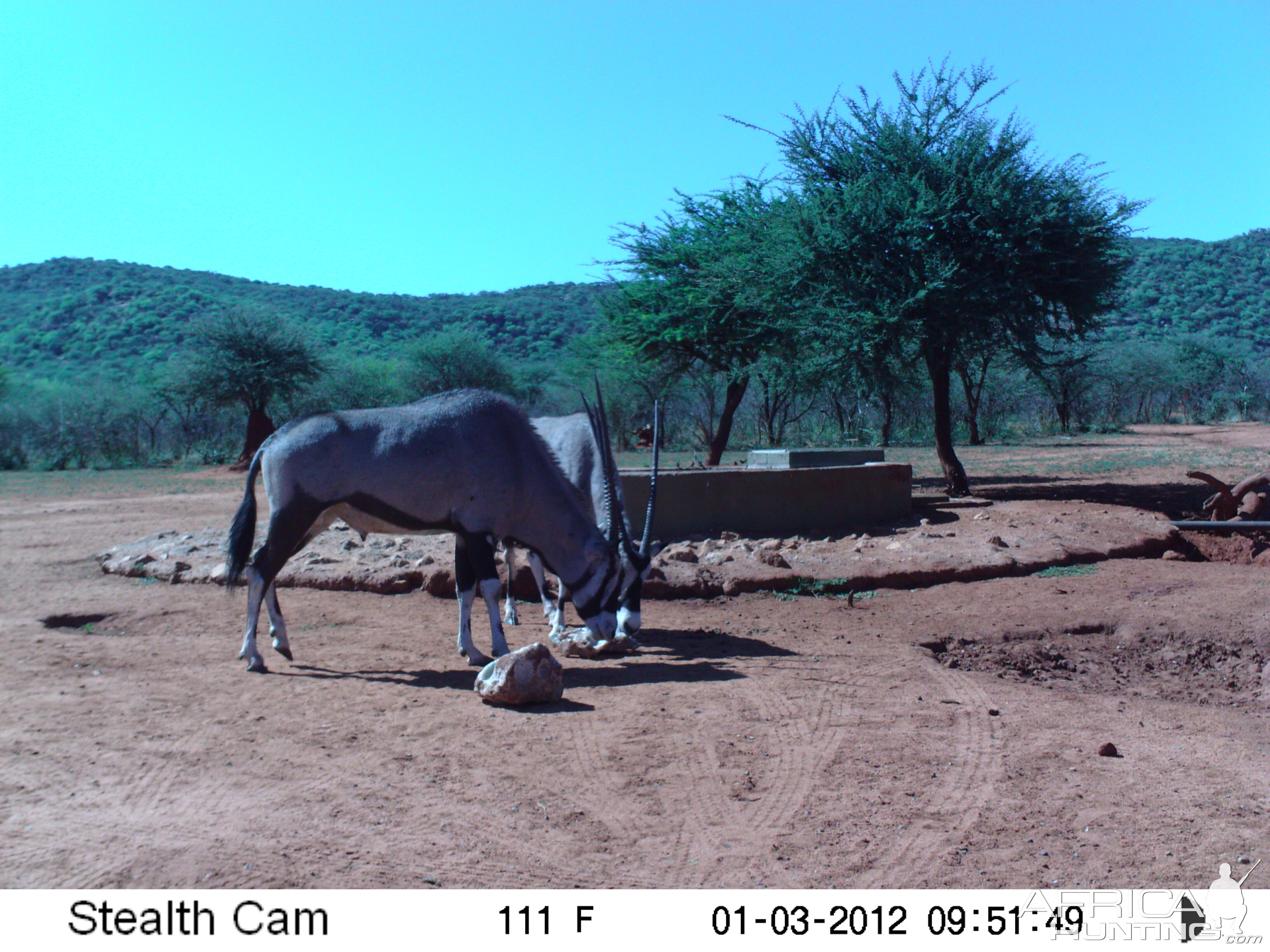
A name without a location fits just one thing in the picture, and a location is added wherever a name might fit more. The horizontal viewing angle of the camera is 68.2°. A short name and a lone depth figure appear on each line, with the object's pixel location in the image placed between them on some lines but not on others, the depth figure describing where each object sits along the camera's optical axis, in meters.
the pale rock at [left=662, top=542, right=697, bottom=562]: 9.53
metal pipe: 8.08
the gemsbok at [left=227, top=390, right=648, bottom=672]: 6.38
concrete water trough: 11.15
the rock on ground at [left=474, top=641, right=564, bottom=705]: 5.35
